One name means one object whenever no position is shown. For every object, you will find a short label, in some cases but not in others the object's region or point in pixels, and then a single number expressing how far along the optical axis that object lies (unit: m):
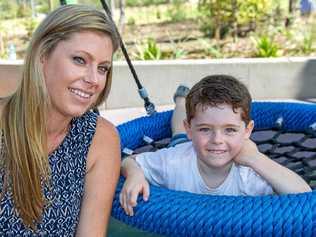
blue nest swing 1.42
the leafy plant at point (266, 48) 5.68
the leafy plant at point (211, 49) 5.94
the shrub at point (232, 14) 6.23
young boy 1.70
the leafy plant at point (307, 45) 5.88
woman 1.45
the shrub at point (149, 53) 5.68
